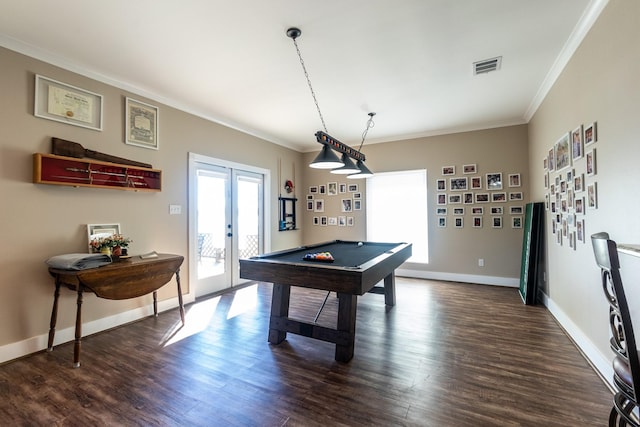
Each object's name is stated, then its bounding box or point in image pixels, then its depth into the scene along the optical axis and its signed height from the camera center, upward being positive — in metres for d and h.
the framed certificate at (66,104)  2.61 +1.11
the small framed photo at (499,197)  4.62 +0.31
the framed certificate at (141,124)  3.26 +1.11
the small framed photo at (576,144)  2.42 +0.62
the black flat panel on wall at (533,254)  3.75 -0.49
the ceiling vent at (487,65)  2.82 +1.51
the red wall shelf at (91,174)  2.55 +0.46
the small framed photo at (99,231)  2.90 -0.11
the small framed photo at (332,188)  5.98 +0.61
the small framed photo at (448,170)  4.98 +0.80
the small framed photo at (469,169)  4.82 +0.80
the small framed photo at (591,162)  2.17 +0.41
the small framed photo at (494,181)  4.65 +0.57
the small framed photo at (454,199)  4.94 +0.31
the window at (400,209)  5.27 +0.15
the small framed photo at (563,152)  2.70 +0.62
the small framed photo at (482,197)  4.75 +0.31
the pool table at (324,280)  2.14 -0.48
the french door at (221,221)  4.03 -0.03
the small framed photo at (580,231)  2.43 -0.13
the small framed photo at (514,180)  4.52 +0.57
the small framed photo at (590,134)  2.16 +0.62
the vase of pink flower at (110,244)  2.79 -0.24
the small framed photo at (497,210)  4.64 +0.10
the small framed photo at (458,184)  4.90 +0.56
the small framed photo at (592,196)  2.16 +0.15
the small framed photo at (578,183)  2.40 +0.28
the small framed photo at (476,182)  4.79 +0.56
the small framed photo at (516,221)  4.52 -0.08
